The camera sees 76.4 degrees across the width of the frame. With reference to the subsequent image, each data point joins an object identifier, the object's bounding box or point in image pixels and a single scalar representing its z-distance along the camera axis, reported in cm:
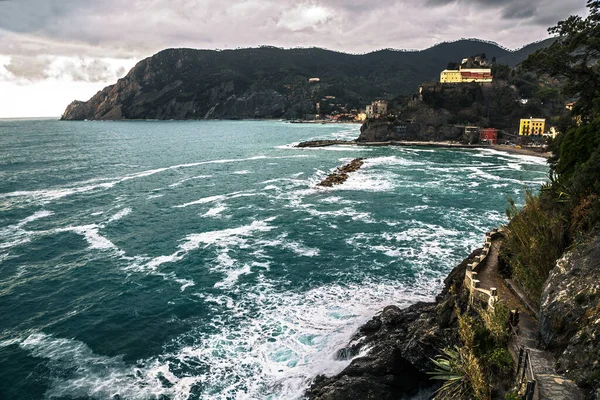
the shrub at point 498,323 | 1769
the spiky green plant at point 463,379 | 1450
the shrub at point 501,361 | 1616
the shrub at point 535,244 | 2022
